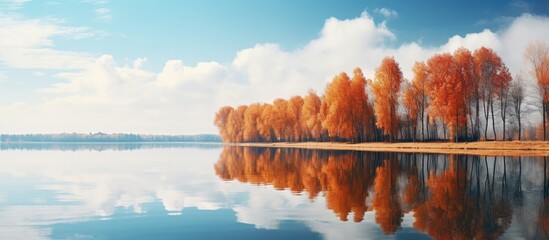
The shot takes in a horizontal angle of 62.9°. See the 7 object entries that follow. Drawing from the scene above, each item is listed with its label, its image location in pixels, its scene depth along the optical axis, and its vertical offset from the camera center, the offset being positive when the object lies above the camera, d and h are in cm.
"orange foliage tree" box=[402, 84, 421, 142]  7825 +604
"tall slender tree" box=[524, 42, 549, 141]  6419 +908
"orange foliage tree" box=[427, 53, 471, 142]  6800 +661
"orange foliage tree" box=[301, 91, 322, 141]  10379 +577
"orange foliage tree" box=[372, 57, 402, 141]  7944 +792
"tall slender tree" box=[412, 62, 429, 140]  7669 +897
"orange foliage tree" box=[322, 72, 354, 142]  8644 +548
